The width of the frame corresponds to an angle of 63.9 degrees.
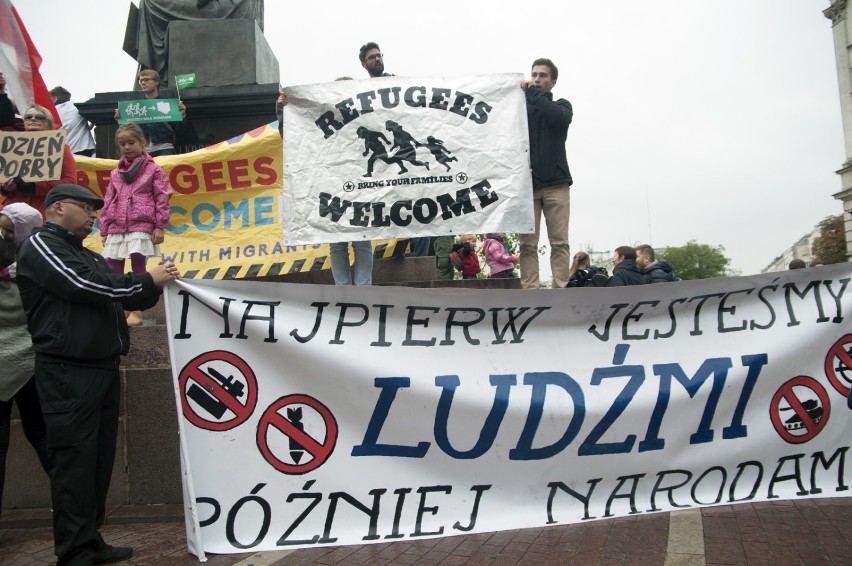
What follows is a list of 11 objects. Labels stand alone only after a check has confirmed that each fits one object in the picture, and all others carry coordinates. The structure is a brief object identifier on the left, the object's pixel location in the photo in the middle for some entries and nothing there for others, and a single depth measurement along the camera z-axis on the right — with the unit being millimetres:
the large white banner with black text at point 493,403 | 3771
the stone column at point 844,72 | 45188
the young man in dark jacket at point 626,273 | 6180
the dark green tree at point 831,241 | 48625
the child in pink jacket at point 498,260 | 8336
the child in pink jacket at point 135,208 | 5336
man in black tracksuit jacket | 3418
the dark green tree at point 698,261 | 107000
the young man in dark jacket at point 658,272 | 6055
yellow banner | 7223
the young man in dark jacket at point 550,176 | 5633
